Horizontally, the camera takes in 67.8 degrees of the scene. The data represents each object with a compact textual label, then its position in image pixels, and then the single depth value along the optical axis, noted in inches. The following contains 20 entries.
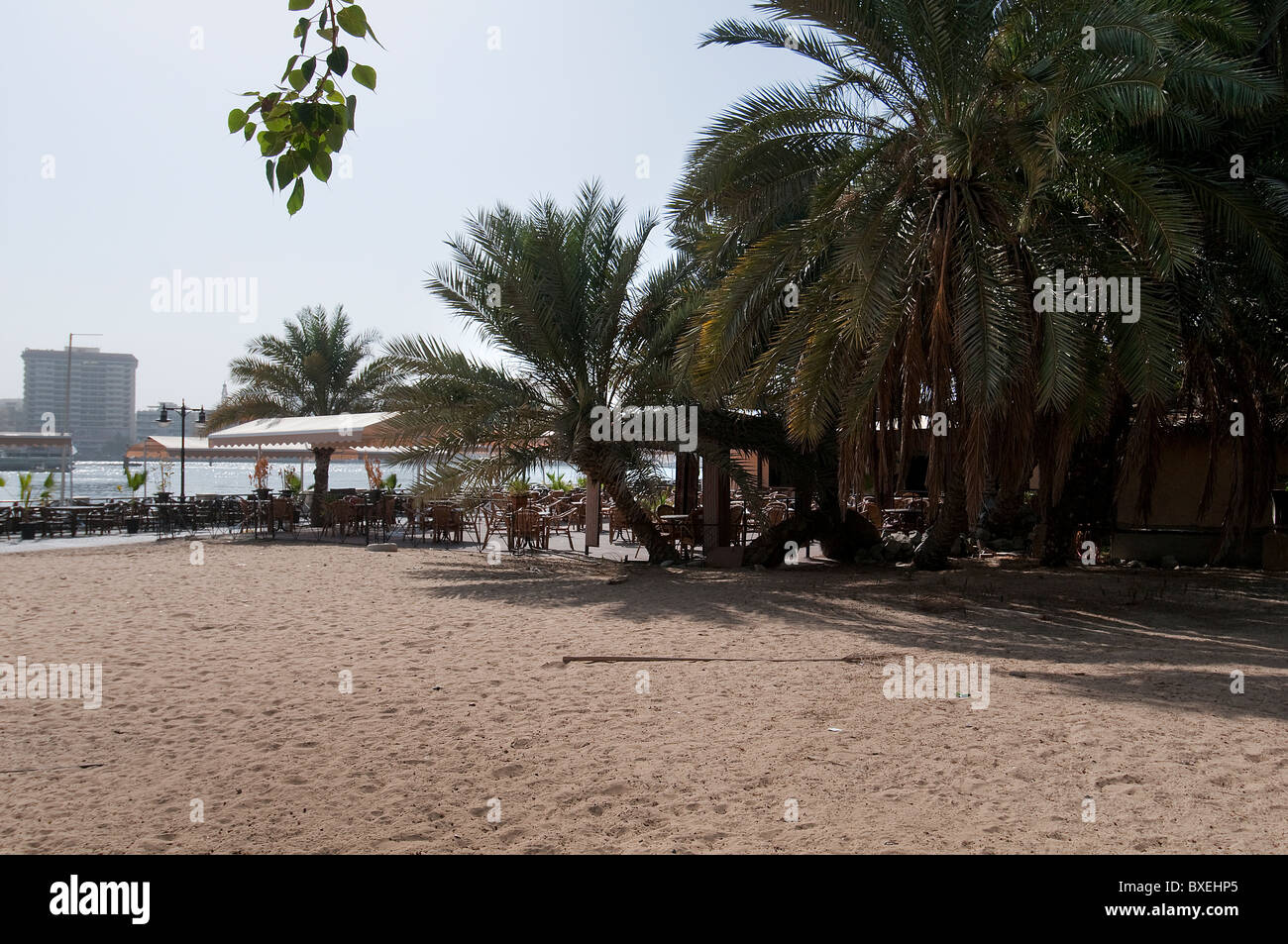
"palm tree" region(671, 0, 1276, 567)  343.6
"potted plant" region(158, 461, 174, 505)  807.0
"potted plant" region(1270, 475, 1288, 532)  546.0
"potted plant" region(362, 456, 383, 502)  968.0
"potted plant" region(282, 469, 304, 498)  991.6
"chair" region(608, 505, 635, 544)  702.9
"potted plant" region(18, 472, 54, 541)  722.8
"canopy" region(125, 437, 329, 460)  952.9
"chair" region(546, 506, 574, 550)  710.5
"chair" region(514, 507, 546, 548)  650.8
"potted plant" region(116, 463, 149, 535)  792.9
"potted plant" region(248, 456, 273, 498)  1021.0
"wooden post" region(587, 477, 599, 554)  693.9
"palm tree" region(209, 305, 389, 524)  906.7
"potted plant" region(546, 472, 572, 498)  967.3
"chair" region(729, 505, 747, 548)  647.8
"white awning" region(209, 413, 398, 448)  678.5
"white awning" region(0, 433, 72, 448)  789.2
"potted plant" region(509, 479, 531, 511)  709.3
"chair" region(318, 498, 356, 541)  760.5
